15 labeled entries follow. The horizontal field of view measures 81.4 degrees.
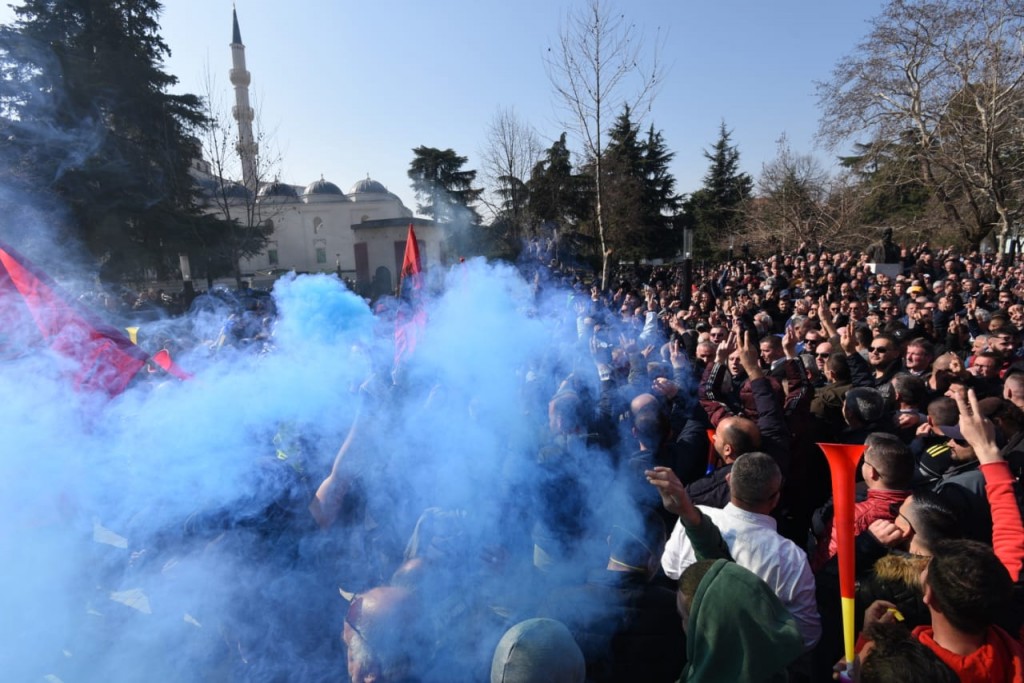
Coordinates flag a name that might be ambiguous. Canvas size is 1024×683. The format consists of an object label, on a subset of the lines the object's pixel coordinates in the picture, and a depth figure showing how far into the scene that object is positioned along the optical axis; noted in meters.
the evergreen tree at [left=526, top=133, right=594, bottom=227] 27.89
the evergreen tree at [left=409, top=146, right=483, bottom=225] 39.41
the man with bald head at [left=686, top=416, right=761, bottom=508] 3.15
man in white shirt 2.27
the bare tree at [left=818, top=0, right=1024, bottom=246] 19.08
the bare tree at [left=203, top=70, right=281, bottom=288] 21.36
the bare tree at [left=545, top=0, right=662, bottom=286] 13.82
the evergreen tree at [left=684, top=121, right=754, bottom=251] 41.29
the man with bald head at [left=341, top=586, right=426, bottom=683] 1.89
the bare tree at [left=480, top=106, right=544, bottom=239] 22.98
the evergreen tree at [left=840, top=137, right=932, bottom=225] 24.05
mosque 50.66
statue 16.61
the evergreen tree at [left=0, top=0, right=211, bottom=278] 17.53
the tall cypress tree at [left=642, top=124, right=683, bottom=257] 41.81
